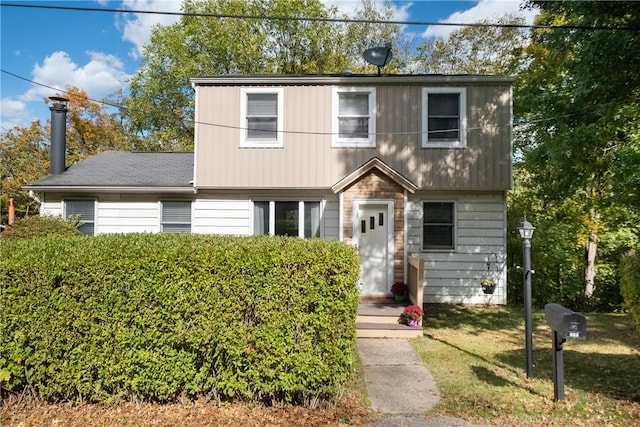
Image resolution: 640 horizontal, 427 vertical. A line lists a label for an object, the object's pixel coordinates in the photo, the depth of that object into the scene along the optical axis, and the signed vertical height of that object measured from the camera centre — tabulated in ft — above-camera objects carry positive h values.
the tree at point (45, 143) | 78.59 +18.02
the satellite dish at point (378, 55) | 31.27 +15.04
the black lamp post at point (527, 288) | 14.37 -2.69
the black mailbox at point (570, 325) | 11.94 -3.45
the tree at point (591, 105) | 20.86 +8.23
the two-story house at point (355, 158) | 28.71 +5.30
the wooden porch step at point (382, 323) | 20.52 -6.09
